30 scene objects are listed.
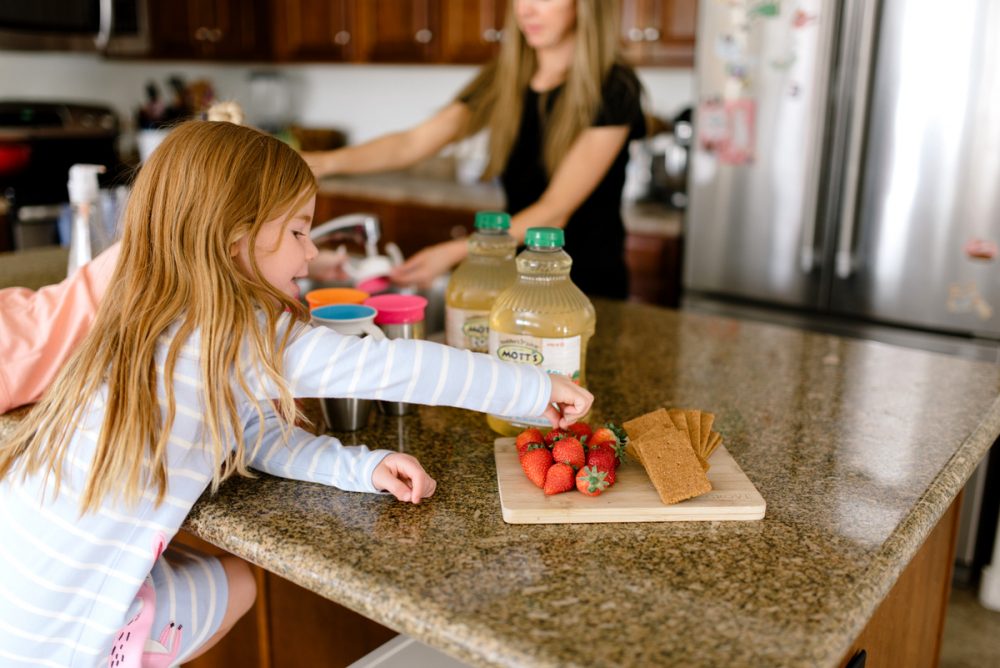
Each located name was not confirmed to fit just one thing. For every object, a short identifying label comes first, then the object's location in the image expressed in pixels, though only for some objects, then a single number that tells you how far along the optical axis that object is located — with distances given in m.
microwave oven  3.42
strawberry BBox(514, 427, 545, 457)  1.03
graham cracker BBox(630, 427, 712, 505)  0.95
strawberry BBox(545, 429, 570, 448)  1.02
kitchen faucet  1.68
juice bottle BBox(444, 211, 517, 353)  1.33
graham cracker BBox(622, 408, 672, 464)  1.05
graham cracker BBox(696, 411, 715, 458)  1.04
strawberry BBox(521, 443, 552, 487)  0.98
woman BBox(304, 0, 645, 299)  1.86
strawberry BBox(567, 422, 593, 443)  1.05
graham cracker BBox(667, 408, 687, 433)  1.06
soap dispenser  1.53
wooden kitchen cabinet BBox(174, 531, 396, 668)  1.21
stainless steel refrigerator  2.44
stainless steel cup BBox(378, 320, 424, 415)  1.24
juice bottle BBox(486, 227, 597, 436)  1.11
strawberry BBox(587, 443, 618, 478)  0.98
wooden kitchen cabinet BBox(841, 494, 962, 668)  1.08
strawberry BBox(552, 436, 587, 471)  0.99
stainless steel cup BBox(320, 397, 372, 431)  1.17
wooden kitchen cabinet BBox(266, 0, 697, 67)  3.14
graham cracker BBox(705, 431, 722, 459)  1.06
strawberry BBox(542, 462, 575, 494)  0.96
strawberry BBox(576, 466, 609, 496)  0.96
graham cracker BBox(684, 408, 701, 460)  1.04
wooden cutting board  0.93
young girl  0.96
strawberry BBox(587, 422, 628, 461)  1.04
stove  3.35
